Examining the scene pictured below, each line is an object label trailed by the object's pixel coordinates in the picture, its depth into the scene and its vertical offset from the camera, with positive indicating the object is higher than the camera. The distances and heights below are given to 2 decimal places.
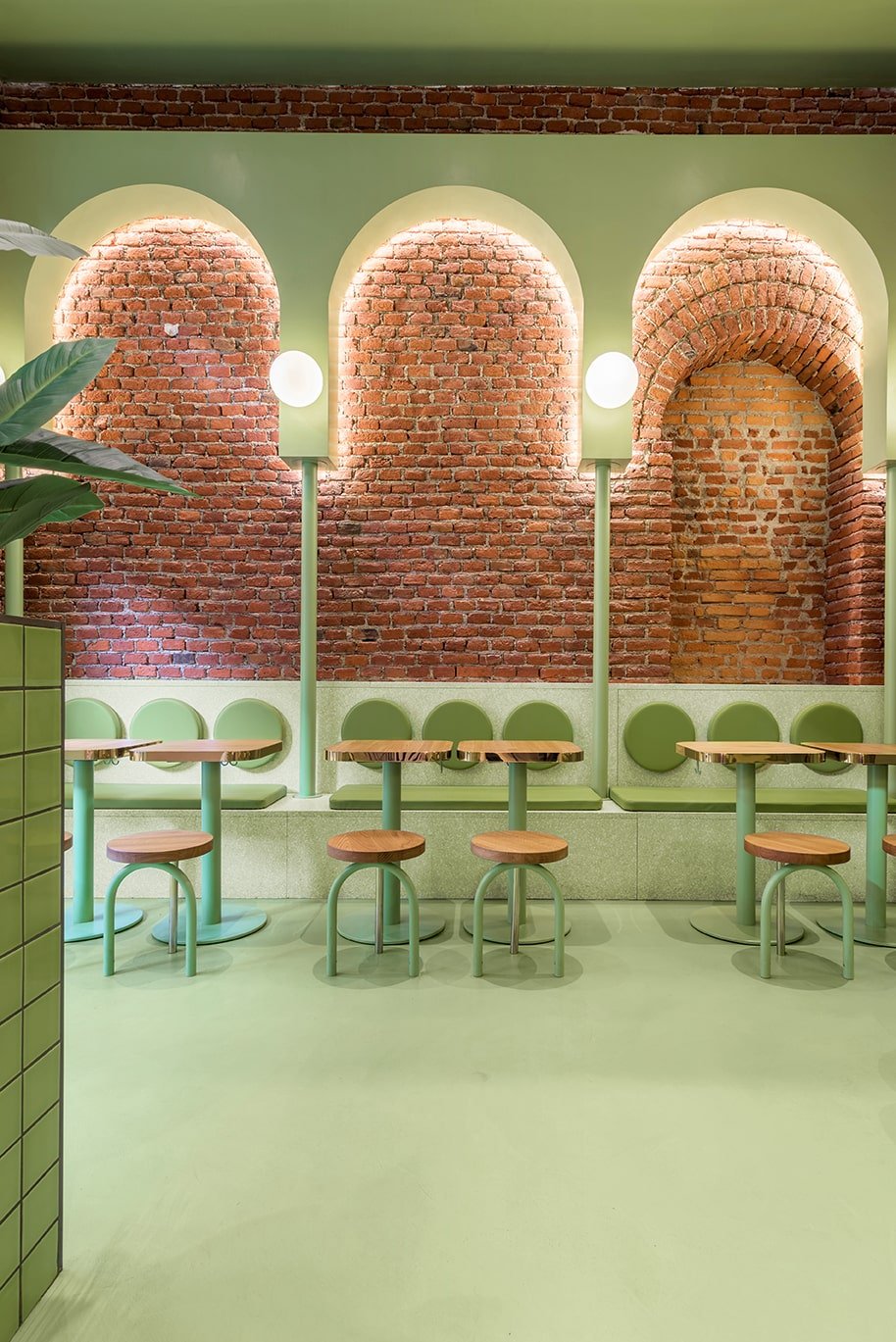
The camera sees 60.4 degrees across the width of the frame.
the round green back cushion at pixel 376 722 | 4.52 -0.36
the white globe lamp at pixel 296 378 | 4.21 +1.55
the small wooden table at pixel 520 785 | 3.26 -0.56
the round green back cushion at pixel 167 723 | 4.52 -0.37
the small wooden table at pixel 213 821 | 3.41 -0.77
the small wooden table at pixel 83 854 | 3.58 -0.92
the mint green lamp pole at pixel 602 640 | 4.35 +0.12
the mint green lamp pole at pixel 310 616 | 4.36 +0.26
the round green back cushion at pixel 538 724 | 4.54 -0.37
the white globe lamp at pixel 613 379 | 4.18 +1.54
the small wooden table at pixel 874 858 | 3.46 -0.91
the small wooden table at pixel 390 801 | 3.24 -0.65
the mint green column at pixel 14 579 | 4.40 +0.46
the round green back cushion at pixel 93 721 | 4.48 -0.36
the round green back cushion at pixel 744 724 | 4.52 -0.37
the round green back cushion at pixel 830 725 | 4.52 -0.37
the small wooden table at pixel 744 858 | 3.39 -0.92
